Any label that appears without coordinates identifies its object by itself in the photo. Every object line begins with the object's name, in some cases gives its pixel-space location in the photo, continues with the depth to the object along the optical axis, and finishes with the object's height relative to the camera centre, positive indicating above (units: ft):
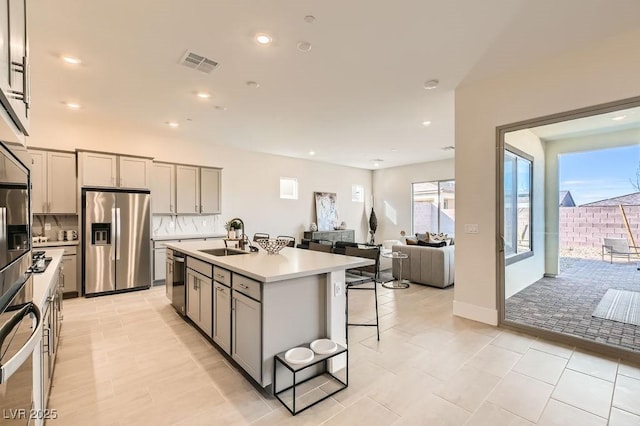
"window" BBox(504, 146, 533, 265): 11.66 +0.33
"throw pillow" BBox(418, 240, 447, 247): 17.89 -1.92
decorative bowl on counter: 10.48 -1.11
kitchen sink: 11.31 -1.51
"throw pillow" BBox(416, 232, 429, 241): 19.04 -1.60
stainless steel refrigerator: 15.51 -1.50
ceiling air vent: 9.92 +5.24
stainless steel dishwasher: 12.09 -2.92
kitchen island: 7.04 -2.40
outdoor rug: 9.69 -3.30
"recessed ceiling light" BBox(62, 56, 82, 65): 9.88 +5.21
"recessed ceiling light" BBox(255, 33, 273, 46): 8.79 +5.26
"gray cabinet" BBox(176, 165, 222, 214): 19.33 +1.59
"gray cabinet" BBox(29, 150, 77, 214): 14.85 +1.64
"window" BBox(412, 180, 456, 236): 28.81 +0.60
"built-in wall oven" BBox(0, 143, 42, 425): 2.91 -1.14
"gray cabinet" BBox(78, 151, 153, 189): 15.72 +2.40
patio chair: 9.48 -1.24
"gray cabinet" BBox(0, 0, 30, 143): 3.61 +1.96
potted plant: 12.22 -0.66
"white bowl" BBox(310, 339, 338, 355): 7.30 -3.36
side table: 17.23 -4.14
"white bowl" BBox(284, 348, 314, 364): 6.85 -3.39
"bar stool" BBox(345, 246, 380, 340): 10.59 -2.37
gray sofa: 16.79 -3.10
